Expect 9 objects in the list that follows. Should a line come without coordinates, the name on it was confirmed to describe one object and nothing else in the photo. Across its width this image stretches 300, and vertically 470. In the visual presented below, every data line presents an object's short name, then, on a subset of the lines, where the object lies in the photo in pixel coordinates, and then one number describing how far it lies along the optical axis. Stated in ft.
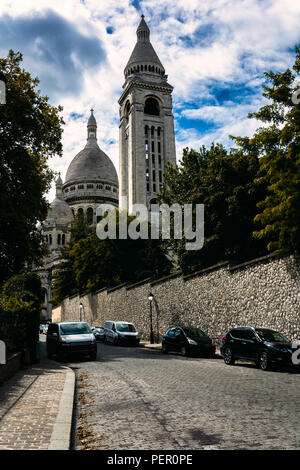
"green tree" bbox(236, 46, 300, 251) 49.06
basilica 257.96
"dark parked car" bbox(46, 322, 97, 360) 59.52
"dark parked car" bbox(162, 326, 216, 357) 62.75
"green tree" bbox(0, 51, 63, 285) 68.39
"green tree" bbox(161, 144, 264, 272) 75.72
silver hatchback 91.99
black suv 43.88
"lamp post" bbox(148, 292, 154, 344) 93.20
